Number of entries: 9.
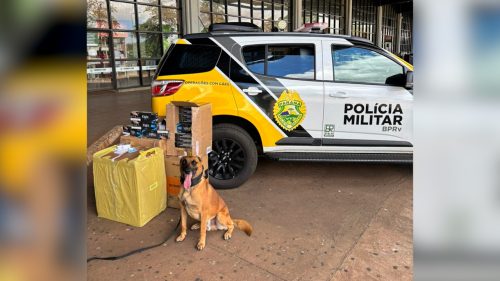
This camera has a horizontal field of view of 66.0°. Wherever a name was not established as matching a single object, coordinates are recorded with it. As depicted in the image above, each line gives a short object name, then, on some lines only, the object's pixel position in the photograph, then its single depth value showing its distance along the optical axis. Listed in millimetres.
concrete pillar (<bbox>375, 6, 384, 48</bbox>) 30688
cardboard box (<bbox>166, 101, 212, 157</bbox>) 3953
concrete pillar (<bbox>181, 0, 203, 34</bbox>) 13656
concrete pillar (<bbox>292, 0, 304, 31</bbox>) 19578
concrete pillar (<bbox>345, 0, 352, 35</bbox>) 24566
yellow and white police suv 4438
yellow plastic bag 3459
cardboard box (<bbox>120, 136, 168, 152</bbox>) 4016
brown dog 3217
